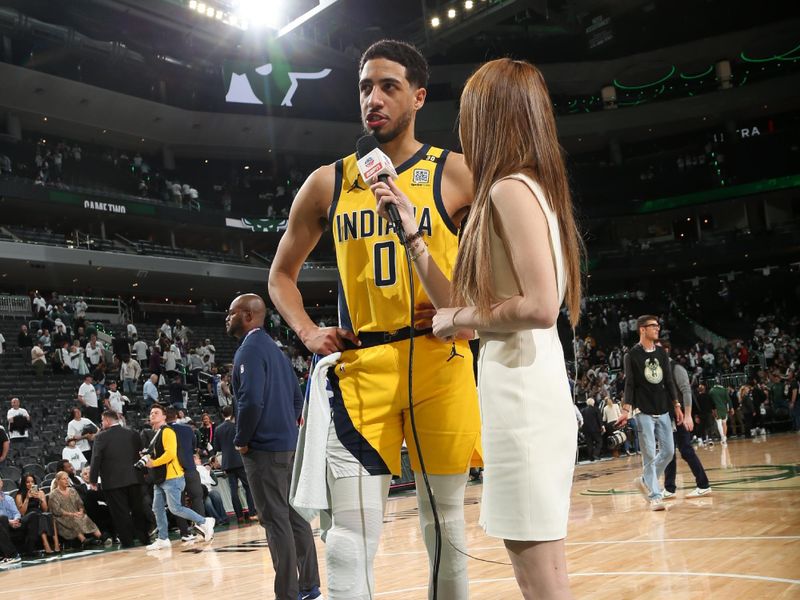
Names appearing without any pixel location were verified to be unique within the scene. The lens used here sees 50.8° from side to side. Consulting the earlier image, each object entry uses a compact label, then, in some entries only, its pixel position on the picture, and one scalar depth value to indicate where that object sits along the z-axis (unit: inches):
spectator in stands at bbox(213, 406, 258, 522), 433.4
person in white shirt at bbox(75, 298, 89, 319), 923.5
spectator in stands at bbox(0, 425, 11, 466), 414.0
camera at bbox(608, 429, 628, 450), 689.7
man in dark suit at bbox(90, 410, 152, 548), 409.7
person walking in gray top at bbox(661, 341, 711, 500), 361.1
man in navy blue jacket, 199.3
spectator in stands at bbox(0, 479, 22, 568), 390.6
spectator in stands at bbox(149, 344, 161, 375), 831.7
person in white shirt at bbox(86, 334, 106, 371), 796.6
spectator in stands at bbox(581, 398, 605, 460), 742.5
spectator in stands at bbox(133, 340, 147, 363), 879.7
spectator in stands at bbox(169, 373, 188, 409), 749.9
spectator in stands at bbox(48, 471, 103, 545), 414.3
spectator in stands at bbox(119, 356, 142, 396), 772.8
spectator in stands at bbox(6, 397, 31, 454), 583.5
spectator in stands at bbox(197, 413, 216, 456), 573.2
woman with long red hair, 82.4
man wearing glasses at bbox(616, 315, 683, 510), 342.0
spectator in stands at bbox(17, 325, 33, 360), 813.9
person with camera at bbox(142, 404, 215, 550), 396.8
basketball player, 103.6
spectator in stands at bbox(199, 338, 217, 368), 920.9
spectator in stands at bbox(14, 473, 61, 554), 408.5
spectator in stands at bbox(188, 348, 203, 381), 868.6
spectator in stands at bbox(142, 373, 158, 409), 739.4
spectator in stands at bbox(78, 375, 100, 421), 634.8
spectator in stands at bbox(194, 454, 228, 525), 480.1
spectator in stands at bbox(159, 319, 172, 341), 965.2
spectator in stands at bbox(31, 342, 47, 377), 768.9
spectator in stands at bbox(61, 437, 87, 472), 498.3
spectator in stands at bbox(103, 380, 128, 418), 650.8
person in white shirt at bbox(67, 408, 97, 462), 517.7
